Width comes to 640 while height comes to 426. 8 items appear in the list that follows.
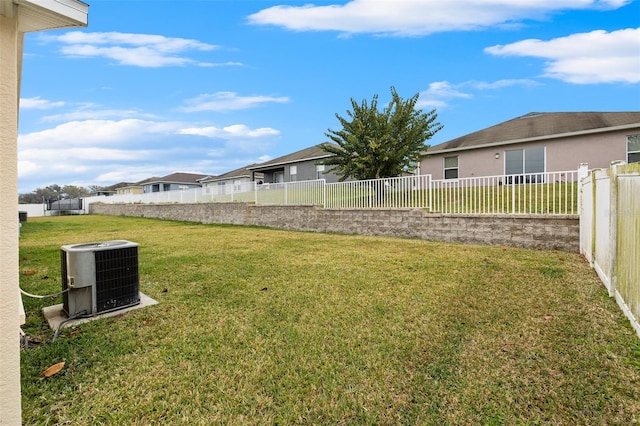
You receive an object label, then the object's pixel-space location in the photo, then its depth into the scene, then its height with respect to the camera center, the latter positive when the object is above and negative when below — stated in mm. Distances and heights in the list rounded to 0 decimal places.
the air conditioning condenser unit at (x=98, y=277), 3318 -749
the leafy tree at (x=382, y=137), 13539 +3101
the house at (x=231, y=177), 34906 +3623
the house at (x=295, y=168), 23578 +3316
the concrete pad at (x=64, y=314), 3297 -1179
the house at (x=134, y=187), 54422 +4167
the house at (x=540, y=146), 13945 +2843
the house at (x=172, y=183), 49125 +4096
